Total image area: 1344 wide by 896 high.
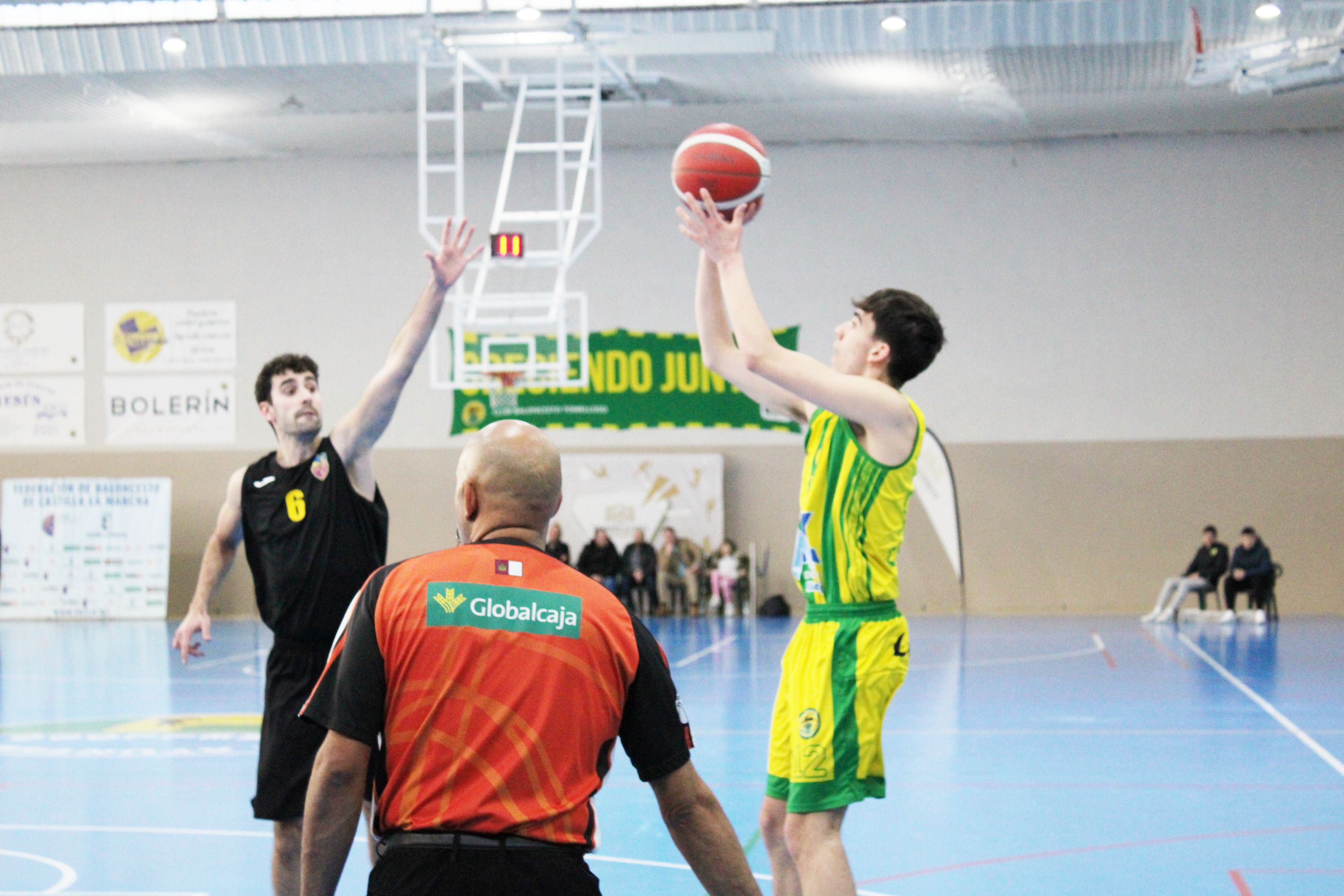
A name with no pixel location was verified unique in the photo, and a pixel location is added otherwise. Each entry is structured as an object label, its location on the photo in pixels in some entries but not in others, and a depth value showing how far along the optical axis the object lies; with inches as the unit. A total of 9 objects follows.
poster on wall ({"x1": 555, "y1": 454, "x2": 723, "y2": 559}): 813.2
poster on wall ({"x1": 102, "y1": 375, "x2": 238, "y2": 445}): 861.2
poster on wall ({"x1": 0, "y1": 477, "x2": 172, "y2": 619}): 811.4
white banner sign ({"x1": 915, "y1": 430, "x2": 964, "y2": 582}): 815.1
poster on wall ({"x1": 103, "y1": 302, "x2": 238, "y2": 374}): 861.2
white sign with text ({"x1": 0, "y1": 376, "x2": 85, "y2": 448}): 869.2
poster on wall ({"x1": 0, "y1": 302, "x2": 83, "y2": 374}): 868.6
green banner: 833.5
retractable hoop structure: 522.0
